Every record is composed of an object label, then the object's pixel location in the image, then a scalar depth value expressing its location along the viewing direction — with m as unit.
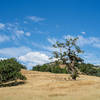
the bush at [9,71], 40.52
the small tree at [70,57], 47.92
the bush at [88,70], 109.06
